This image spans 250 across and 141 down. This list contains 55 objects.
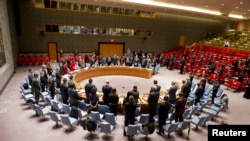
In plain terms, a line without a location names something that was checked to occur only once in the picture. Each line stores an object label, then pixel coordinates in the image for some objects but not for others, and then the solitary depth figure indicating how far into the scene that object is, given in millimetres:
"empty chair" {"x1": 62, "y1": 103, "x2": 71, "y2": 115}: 7006
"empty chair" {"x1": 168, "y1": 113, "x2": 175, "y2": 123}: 6846
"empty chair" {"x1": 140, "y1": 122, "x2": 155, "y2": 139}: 6102
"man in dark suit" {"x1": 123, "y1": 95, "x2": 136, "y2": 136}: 6047
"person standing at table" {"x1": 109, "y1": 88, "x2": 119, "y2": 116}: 6833
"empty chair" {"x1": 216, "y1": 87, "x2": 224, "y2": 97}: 9925
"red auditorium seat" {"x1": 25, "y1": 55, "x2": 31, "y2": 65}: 16050
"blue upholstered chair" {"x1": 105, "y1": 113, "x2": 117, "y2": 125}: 6435
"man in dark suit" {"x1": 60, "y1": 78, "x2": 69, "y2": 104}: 7766
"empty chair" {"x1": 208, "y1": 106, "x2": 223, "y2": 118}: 7782
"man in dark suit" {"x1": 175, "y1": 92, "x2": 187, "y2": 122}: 6496
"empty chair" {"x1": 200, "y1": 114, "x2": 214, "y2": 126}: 7048
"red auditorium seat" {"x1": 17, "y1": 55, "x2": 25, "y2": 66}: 15730
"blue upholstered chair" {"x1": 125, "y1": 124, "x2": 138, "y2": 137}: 5879
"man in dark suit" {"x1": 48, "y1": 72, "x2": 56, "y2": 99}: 8692
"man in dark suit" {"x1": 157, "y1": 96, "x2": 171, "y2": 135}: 6301
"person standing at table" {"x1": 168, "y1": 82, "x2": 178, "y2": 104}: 8078
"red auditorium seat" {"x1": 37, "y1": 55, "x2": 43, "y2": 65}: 16516
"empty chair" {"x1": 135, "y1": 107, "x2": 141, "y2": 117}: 7112
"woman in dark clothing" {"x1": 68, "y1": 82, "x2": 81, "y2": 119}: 7141
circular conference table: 12247
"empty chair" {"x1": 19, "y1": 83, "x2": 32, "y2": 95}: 8602
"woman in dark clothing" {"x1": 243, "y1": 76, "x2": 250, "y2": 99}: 11207
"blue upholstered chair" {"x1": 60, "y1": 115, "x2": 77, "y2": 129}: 6259
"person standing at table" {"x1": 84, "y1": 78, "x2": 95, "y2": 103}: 7606
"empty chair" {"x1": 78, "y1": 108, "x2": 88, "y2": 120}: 6898
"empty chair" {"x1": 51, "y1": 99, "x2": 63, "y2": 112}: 7401
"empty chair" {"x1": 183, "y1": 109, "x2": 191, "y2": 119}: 7199
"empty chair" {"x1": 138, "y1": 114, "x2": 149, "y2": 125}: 6477
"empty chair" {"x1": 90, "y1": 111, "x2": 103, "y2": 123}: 6536
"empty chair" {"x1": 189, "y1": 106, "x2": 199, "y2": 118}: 7484
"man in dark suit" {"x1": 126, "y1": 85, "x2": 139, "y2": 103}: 6828
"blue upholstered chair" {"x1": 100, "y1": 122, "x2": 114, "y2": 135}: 5995
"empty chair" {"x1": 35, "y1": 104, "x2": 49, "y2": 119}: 6914
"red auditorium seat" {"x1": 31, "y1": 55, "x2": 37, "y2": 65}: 16275
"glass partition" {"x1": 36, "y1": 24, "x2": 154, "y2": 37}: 17266
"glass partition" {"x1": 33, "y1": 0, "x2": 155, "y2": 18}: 16430
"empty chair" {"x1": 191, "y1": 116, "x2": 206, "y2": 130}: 6826
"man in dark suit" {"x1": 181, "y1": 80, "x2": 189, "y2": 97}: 8612
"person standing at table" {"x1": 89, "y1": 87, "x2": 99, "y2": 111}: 7217
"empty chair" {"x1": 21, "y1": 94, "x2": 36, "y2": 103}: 7850
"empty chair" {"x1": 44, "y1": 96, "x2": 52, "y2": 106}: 7866
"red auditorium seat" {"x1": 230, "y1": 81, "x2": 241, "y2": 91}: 12172
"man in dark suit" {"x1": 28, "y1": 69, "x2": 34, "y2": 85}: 8892
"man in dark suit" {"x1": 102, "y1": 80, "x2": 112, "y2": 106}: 7211
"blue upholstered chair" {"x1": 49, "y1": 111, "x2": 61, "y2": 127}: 6464
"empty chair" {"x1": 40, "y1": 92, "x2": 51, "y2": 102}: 8422
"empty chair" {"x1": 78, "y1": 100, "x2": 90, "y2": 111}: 7406
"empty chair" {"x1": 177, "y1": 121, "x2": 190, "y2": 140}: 6357
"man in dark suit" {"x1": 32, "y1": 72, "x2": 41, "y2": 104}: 8133
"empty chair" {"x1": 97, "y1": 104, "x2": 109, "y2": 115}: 7043
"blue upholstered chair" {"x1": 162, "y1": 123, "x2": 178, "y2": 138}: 6168
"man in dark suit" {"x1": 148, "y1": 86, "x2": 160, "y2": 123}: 6824
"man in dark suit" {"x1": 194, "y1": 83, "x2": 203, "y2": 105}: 8906
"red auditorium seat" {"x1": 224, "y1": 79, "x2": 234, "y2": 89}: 12477
